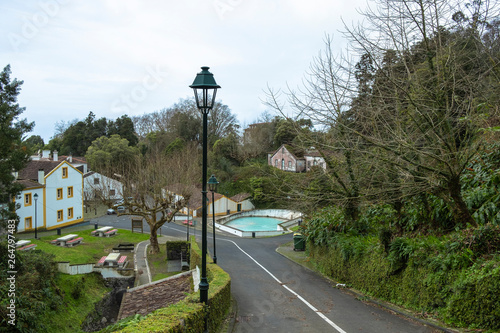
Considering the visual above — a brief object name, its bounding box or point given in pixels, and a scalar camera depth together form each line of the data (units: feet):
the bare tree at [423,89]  27.25
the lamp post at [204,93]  21.54
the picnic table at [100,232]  101.60
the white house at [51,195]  100.22
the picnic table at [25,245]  67.33
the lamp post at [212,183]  46.24
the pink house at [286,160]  161.58
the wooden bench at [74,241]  84.60
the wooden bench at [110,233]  102.01
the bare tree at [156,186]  74.63
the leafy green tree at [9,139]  54.85
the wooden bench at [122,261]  71.22
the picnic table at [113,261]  71.00
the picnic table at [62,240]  84.53
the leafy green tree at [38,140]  238.44
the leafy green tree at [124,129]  202.90
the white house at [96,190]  76.60
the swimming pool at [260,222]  113.09
